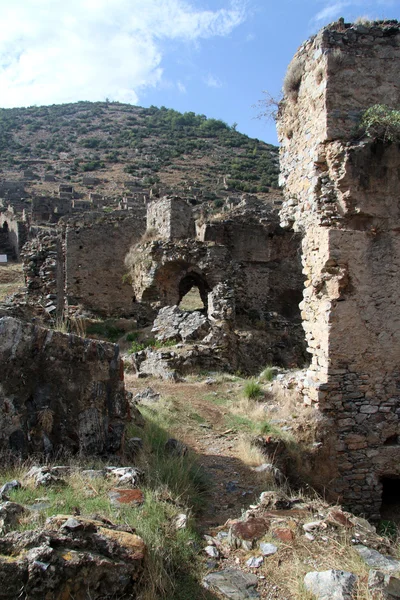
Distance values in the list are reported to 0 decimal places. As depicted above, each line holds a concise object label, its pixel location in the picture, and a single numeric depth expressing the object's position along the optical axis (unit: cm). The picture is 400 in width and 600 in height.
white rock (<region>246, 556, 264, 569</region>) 312
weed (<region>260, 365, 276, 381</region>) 916
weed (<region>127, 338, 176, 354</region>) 1150
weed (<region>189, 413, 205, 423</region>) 688
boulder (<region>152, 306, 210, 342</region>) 1167
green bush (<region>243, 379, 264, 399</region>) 796
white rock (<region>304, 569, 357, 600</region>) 270
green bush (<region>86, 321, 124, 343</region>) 1457
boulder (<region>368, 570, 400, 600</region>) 269
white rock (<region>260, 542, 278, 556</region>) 325
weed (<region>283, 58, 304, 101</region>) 724
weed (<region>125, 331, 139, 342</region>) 1348
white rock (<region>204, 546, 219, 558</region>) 319
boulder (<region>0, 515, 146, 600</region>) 225
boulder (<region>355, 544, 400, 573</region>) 313
